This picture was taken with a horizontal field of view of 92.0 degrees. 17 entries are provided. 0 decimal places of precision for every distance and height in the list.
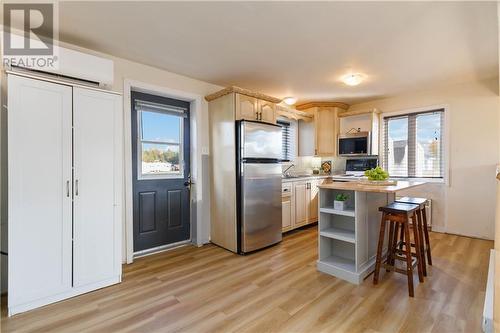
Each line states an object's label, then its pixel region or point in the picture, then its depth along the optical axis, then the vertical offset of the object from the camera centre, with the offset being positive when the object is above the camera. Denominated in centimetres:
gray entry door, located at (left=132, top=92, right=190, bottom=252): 314 -8
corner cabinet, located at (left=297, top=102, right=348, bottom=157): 499 +79
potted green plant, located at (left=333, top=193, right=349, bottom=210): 259 -40
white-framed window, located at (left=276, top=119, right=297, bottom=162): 502 +51
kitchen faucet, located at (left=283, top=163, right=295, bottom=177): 479 -8
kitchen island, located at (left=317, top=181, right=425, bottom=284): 246 -73
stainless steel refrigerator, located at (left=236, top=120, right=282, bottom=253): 320 -27
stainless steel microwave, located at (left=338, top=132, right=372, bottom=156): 466 +42
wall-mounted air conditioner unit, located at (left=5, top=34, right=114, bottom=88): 214 +92
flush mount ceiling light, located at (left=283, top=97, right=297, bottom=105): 457 +125
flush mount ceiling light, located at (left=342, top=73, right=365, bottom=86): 338 +124
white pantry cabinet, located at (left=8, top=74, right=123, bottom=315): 192 -23
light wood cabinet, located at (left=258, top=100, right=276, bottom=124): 355 +81
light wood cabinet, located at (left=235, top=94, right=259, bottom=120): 324 +80
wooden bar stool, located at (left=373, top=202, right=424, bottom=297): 222 -73
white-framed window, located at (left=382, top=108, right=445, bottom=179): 418 +38
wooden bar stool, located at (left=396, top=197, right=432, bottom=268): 262 -62
